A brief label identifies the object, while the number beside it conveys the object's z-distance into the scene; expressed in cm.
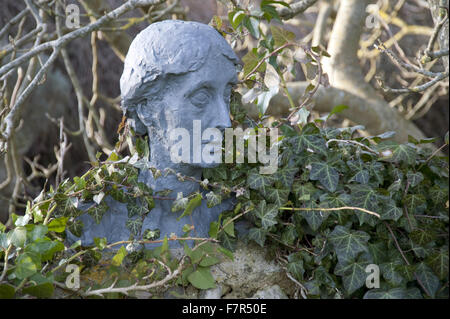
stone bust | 177
